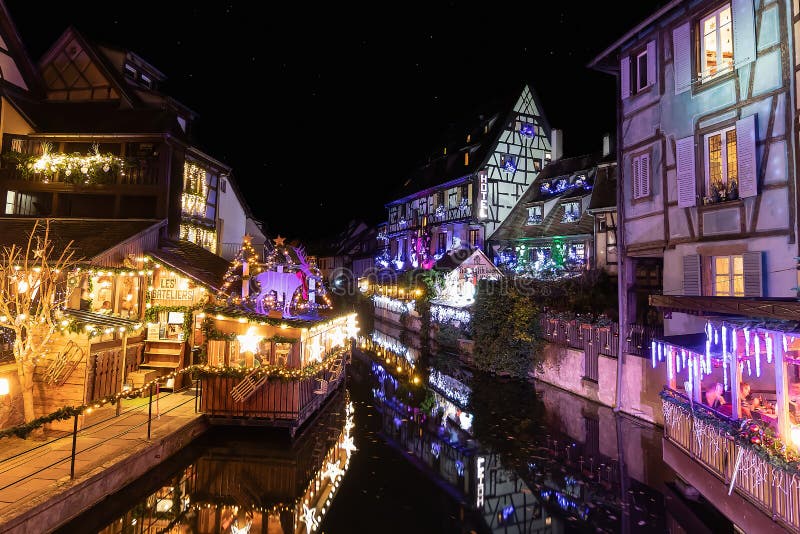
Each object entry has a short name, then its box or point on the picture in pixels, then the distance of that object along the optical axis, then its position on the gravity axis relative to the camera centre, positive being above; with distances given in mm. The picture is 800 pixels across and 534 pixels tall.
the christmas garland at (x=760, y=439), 6515 -2112
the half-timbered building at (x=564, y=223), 26781 +4359
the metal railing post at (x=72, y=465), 8198 -3045
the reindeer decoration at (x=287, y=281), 15127 +216
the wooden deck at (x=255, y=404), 12914 -3089
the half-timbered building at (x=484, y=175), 36688 +9039
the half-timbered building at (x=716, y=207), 7703 +2477
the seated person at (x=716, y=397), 9500 -1972
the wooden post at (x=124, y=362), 12805 -2064
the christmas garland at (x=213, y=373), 7737 -2262
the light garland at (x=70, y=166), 19625 +4732
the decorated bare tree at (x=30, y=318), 10281 -753
